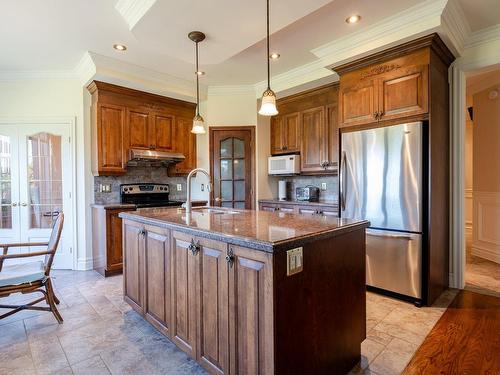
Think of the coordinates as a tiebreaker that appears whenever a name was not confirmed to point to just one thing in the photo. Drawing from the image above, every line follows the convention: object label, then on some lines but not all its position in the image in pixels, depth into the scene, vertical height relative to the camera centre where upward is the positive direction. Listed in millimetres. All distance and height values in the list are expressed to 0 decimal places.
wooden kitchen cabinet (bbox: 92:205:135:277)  3646 -687
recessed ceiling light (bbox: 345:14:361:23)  2701 +1534
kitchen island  1363 -587
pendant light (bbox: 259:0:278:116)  2293 +639
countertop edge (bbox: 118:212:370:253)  1311 -276
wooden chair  2273 -724
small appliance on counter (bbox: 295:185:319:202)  4414 -169
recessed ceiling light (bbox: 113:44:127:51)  3301 +1580
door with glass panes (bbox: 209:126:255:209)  4809 +229
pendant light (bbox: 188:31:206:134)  2615 +1338
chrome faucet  2519 -146
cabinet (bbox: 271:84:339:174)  4035 +809
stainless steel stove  4227 -154
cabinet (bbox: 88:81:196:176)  3865 +846
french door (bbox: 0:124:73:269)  3979 +30
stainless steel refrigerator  2746 -159
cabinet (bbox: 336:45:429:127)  2727 +924
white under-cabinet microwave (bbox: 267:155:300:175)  4426 +290
